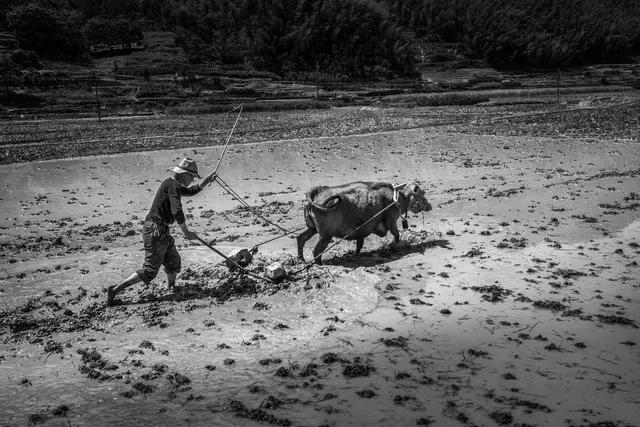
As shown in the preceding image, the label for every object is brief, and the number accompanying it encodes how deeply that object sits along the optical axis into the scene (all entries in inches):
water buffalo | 358.6
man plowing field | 302.7
